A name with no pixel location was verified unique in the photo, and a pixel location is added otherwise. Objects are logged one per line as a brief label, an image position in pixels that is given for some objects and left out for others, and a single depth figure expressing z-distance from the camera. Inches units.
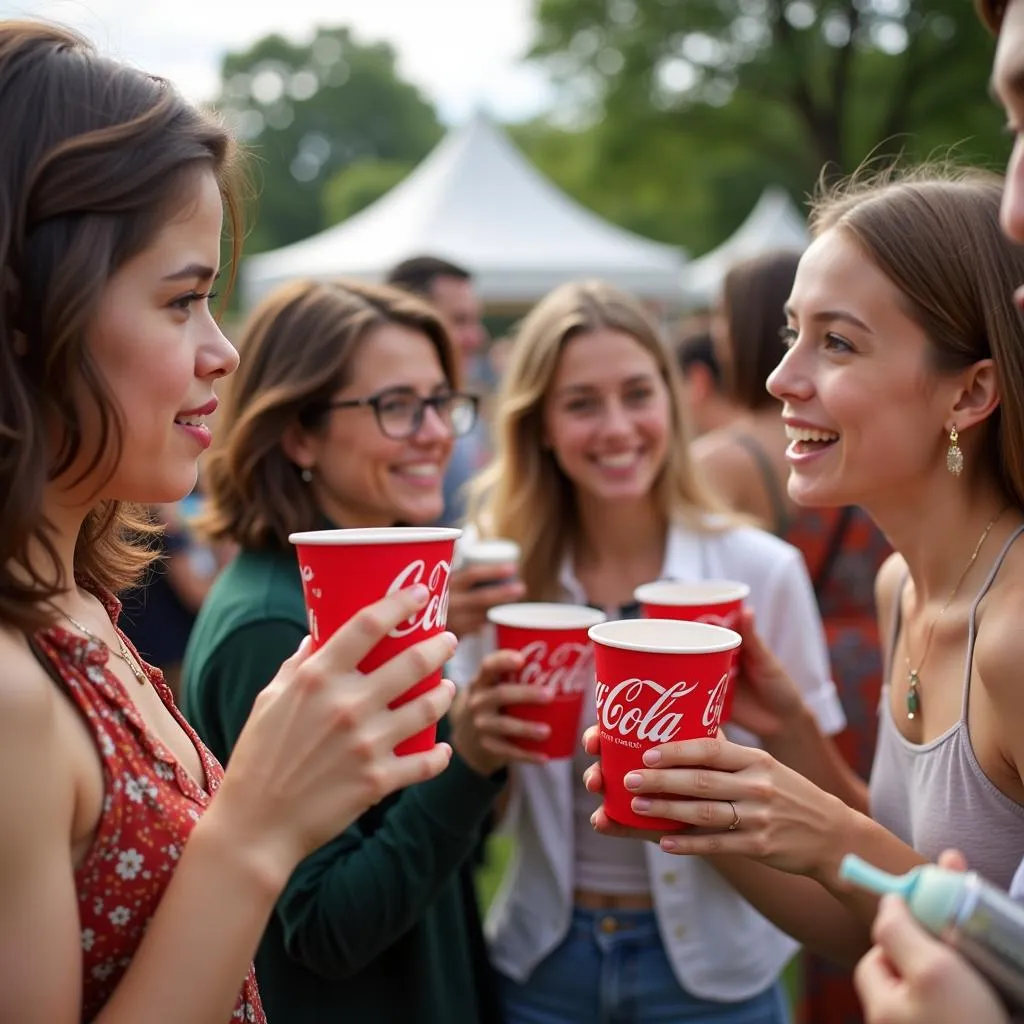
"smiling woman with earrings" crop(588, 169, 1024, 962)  67.6
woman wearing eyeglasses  82.1
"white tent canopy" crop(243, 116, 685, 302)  448.1
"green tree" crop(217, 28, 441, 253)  2452.0
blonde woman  101.6
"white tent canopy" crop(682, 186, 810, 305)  805.2
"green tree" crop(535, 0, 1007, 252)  776.9
